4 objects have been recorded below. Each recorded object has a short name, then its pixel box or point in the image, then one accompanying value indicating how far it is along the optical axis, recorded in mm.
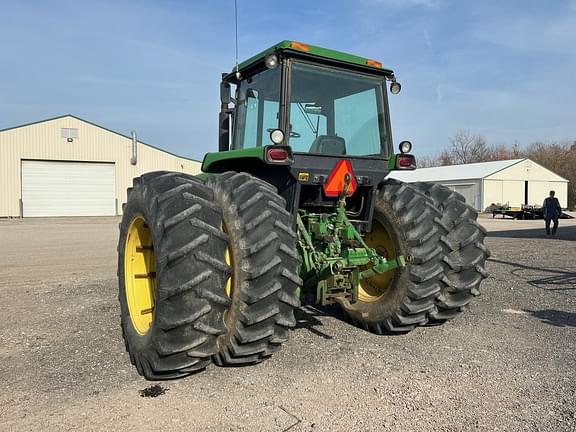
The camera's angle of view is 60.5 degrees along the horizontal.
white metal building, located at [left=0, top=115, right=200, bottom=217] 30531
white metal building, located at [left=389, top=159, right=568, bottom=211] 43000
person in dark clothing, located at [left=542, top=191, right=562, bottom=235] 18391
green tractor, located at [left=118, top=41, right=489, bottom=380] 3473
